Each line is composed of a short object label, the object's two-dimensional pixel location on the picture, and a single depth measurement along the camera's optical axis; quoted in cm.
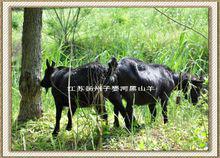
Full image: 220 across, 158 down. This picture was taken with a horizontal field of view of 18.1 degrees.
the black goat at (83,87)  520
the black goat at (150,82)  533
